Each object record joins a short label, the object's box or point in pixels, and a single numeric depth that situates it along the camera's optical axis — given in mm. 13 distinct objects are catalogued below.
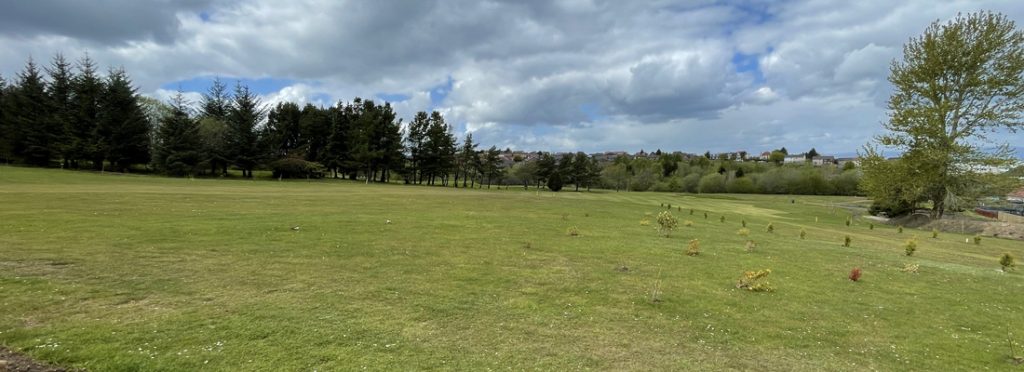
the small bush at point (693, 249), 13695
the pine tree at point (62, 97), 54812
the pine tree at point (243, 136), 61969
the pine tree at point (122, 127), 54469
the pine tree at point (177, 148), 54375
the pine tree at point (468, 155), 87125
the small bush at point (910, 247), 15852
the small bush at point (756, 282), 9469
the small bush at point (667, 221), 17969
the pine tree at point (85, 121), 52906
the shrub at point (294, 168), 63250
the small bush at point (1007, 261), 13523
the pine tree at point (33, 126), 54469
